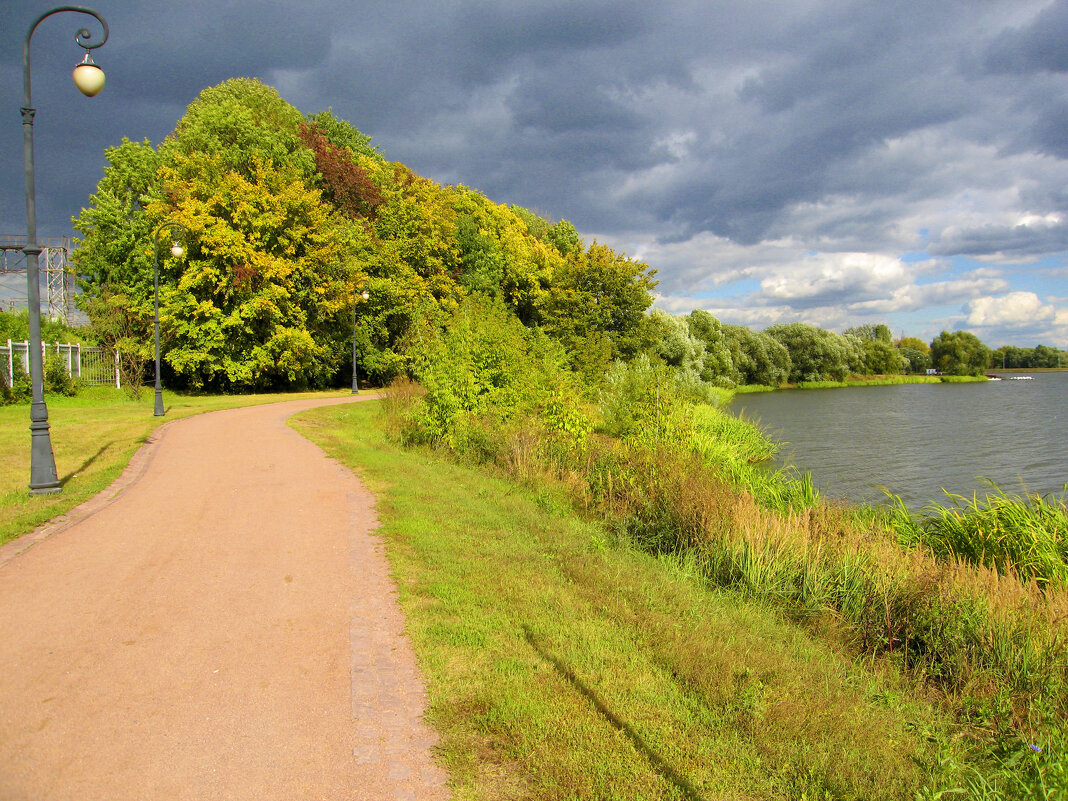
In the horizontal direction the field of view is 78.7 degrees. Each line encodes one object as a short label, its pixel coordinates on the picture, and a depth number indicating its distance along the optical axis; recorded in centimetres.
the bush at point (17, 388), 2266
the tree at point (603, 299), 3972
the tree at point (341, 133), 4628
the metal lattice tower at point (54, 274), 4665
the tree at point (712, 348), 5471
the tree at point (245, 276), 2905
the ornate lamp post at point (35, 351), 951
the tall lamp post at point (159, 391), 1944
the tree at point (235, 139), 3234
